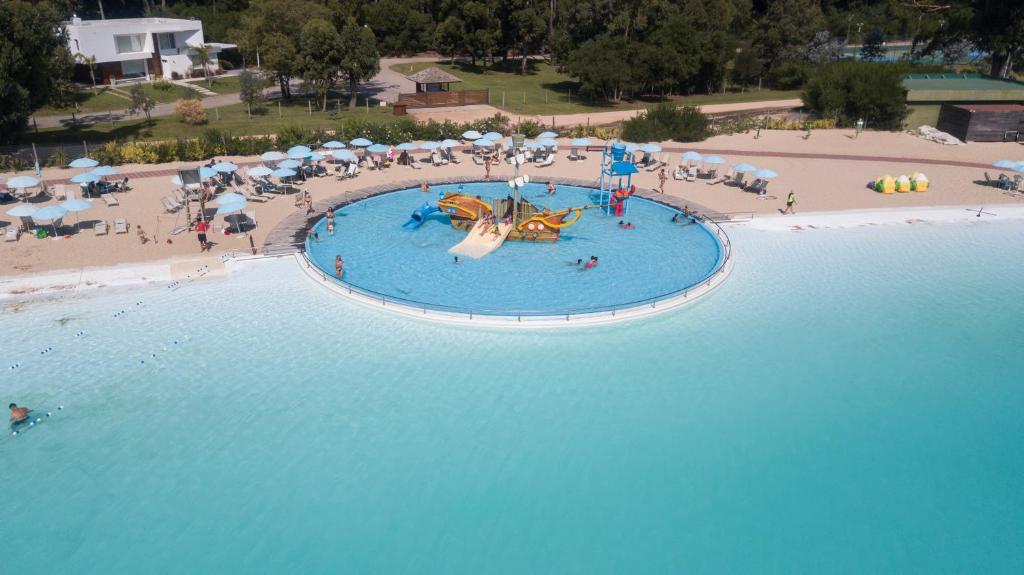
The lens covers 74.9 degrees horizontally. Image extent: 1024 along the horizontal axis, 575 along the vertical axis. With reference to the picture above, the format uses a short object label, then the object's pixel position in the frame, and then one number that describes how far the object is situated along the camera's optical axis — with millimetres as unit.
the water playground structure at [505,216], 28438
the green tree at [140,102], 50219
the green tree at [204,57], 70188
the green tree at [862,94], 50312
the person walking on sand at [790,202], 32719
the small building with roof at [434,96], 55281
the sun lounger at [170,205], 31397
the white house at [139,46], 65812
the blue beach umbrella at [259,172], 32950
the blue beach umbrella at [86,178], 32384
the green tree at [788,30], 68812
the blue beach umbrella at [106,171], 32938
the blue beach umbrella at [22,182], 31078
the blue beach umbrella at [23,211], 27641
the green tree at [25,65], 37344
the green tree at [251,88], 54500
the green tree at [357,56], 53469
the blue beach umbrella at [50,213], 27234
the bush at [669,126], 46312
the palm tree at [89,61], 64000
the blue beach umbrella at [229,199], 28609
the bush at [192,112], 50125
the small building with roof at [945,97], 50906
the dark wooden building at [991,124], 47219
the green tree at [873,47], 80938
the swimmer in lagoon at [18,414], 17078
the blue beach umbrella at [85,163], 33884
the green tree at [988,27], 60344
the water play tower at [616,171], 31578
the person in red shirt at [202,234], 26991
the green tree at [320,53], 51969
